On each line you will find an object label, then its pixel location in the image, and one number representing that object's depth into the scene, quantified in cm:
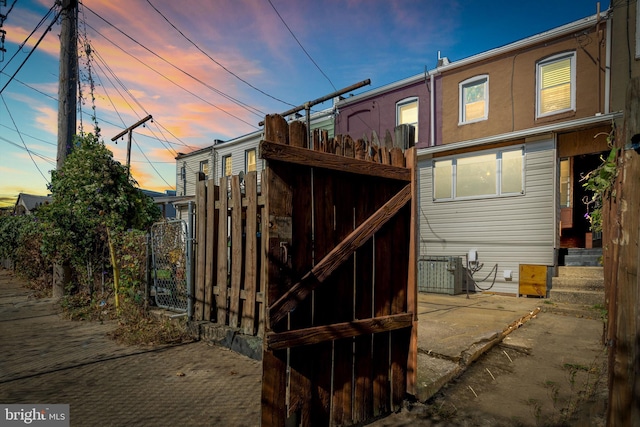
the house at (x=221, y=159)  1720
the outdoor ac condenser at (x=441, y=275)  1066
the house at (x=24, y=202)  2863
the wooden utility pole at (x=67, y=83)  902
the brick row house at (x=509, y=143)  994
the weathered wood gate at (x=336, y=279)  250
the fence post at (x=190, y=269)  571
